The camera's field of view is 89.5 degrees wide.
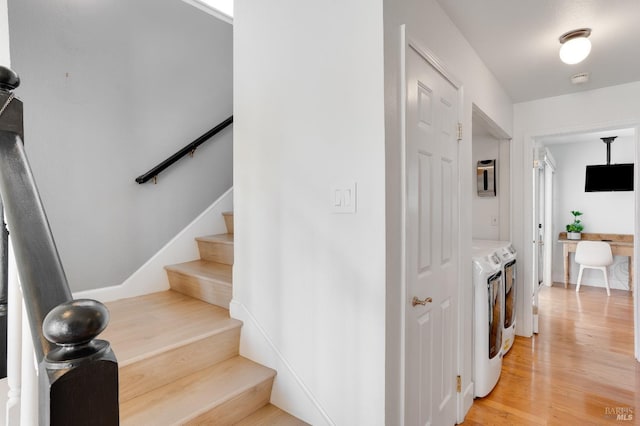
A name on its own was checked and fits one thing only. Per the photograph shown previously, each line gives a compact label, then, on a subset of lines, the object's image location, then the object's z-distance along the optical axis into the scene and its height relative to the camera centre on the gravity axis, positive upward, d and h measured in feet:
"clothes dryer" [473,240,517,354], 8.93 -2.14
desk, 16.35 -1.96
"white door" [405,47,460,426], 4.79 -0.59
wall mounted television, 16.80 +1.58
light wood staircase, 4.49 -2.52
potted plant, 18.31 -1.20
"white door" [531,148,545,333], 11.31 -1.10
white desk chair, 16.03 -2.43
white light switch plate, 4.42 +0.17
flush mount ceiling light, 6.59 +3.34
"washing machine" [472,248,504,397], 7.43 -2.74
